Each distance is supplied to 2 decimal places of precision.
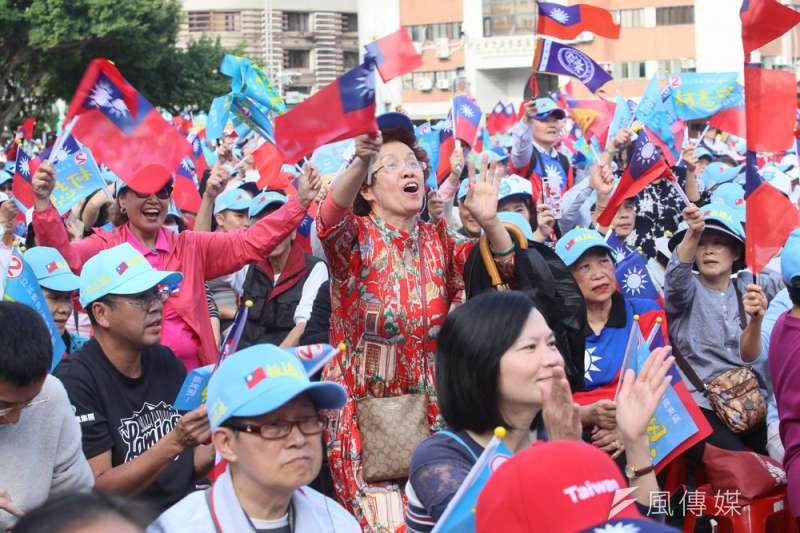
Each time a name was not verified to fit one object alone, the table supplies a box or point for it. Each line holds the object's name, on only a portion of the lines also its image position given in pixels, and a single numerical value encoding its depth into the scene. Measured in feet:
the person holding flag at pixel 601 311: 18.22
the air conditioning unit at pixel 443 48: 208.64
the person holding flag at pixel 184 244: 18.17
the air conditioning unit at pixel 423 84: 210.18
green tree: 122.52
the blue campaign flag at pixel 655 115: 34.17
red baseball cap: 7.27
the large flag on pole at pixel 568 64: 30.14
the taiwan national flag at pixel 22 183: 27.99
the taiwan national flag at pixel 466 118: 30.32
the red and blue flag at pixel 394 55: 20.51
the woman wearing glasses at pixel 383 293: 14.53
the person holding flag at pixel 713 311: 19.90
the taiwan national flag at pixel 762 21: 21.27
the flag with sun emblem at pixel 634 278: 22.21
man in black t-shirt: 13.50
